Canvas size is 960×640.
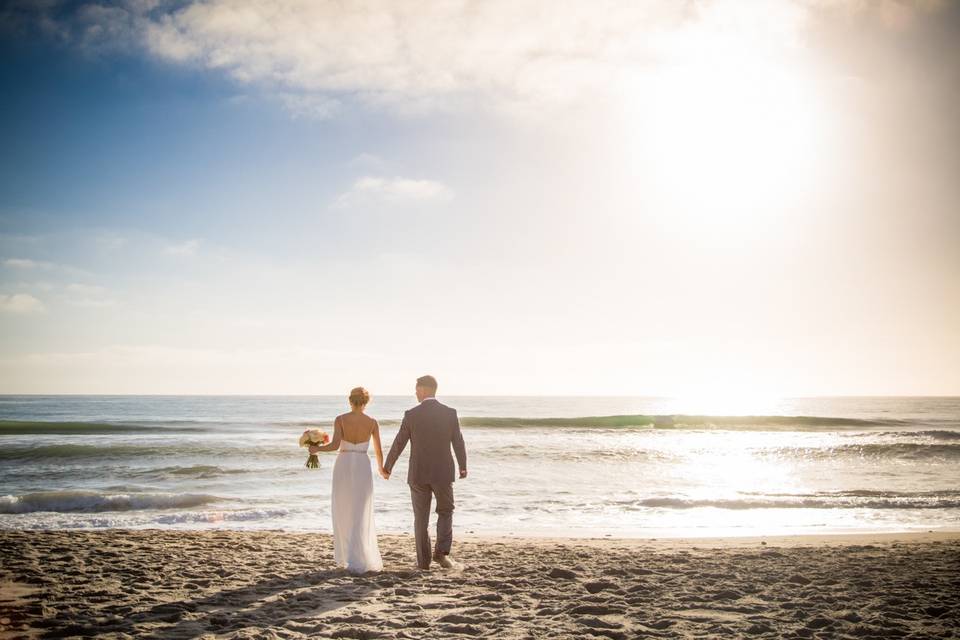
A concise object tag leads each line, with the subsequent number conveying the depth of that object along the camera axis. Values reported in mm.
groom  6992
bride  6961
